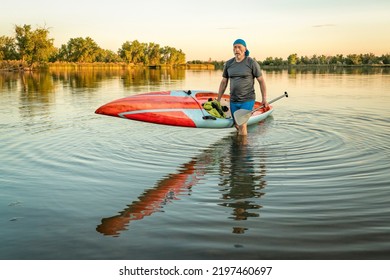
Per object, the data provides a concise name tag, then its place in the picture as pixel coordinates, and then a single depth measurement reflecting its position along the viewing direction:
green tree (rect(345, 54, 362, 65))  174.69
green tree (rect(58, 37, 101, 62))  139.12
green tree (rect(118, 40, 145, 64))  162.00
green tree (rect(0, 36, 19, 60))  98.31
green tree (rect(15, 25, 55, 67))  88.85
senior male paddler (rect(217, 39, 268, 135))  8.41
